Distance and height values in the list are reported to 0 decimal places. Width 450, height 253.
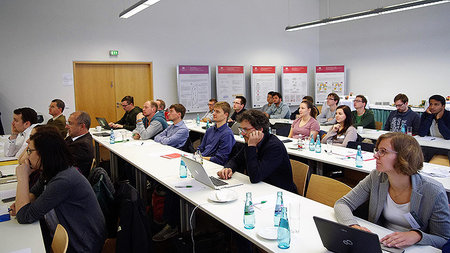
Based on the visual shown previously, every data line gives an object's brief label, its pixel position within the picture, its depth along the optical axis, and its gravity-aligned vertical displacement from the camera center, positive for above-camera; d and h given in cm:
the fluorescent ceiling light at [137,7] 517 +134
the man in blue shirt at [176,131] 481 -55
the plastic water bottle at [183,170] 315 -71
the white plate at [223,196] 246 -75
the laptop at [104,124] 658 -60
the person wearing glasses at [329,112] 692 -45
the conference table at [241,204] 186 -78
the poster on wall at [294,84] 1013 +17
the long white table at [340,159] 324 -75
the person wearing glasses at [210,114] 759 -52
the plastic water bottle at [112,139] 507 -69
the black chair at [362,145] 406 -67
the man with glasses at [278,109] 838 -46
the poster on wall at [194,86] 875 +13
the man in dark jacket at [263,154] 283 -52
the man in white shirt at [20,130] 420 -44
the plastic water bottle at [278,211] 209 -72
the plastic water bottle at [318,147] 419 -68
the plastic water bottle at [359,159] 345 -69
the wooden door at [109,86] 792 +14
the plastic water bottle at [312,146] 430 -69
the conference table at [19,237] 193 -84
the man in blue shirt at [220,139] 402 -57
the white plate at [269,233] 187 -78
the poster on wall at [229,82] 923 +23
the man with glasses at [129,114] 678 -43
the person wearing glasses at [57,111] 507 -29
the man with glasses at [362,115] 606 -46
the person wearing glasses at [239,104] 718 -28
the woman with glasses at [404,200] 181 -62
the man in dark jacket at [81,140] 335 -48
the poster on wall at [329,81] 1013 +25
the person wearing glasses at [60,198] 219 -67
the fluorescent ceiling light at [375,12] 530 +133
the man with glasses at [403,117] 573 -47
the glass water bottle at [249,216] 202 -72
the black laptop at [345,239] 154 -69
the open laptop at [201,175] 277 -69
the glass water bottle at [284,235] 178 -74
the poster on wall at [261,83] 973 +20
